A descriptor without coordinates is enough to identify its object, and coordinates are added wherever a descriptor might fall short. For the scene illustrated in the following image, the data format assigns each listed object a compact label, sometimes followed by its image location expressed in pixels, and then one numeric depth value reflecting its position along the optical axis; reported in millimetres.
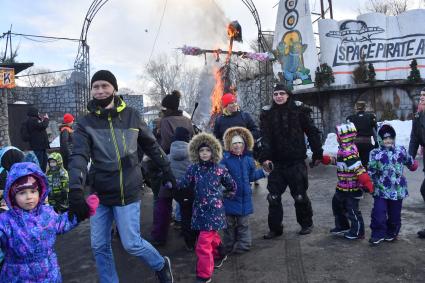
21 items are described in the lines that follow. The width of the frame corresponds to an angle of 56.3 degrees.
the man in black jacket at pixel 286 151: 5219
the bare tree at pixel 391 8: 30922
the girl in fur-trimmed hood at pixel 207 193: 4121
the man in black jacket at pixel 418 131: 5961
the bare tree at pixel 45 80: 60241
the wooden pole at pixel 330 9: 23359
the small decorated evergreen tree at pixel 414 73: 15840
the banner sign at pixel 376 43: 16250
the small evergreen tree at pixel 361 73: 16578
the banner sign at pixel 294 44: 17094
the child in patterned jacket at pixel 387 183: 4840
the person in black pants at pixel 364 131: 8078
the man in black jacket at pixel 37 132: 9805
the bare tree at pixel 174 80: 48250
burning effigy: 14938
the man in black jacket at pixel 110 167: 3463
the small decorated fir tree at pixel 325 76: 16812
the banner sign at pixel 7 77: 14617
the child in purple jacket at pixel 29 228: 2768
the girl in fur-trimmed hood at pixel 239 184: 4867
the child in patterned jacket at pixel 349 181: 4938
